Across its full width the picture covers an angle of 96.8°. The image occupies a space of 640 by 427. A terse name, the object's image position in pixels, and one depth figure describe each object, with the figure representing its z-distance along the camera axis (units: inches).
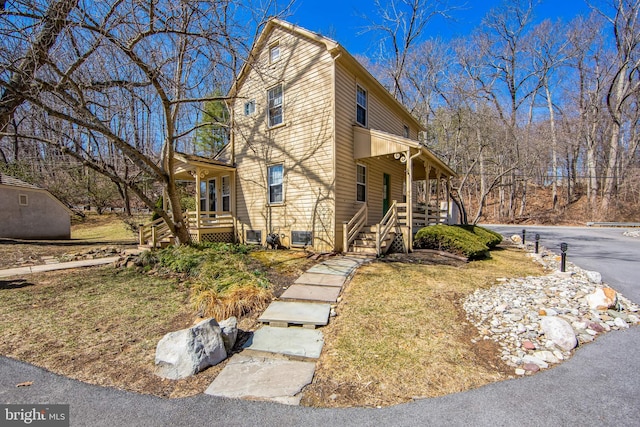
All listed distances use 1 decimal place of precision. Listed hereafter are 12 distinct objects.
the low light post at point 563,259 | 264.8
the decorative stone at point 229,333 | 142.3
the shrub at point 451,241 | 325.7
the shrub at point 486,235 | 407.5
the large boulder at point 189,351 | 123.2
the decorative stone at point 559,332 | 138.2
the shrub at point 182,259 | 285.3
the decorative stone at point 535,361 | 124.5
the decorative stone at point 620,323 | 160.2
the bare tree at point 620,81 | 836.0
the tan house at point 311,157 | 358.0
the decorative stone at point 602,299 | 176.2
